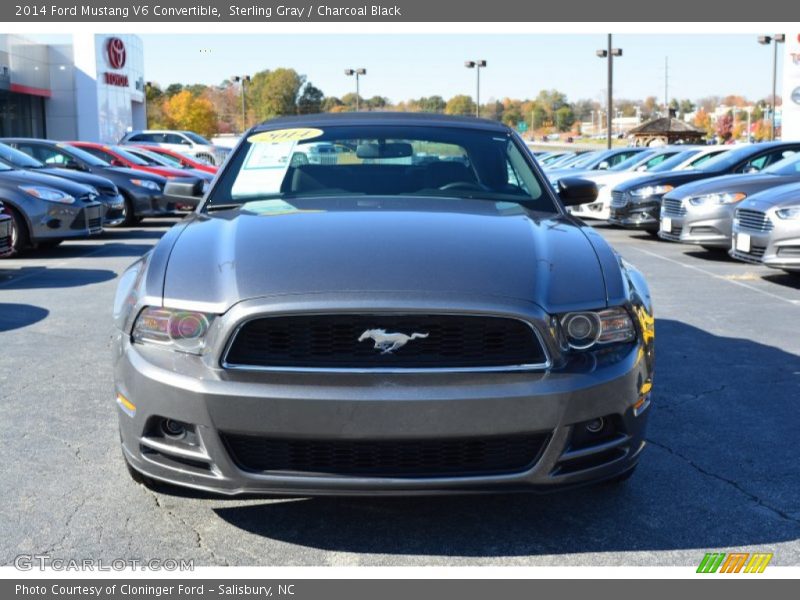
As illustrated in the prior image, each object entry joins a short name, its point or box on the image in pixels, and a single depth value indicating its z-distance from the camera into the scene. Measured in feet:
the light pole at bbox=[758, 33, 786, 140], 167.53
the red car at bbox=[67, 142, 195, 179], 58.13
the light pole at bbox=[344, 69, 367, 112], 211.61
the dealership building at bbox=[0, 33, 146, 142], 137.39
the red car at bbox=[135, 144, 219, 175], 77.81
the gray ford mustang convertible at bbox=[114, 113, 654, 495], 9.73
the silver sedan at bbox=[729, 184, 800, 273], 30.42
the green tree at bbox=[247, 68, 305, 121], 386.73
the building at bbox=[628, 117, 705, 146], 205.63
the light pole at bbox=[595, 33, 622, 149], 122.52
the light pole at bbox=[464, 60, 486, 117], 197.36
